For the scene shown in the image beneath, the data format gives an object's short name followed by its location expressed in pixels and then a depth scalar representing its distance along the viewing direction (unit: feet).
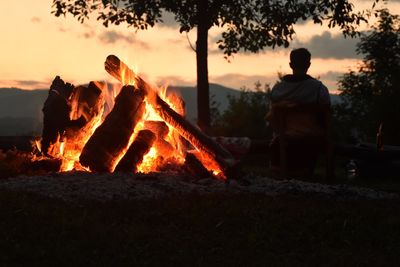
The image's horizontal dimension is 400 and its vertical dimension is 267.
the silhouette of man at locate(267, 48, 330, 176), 41.16
